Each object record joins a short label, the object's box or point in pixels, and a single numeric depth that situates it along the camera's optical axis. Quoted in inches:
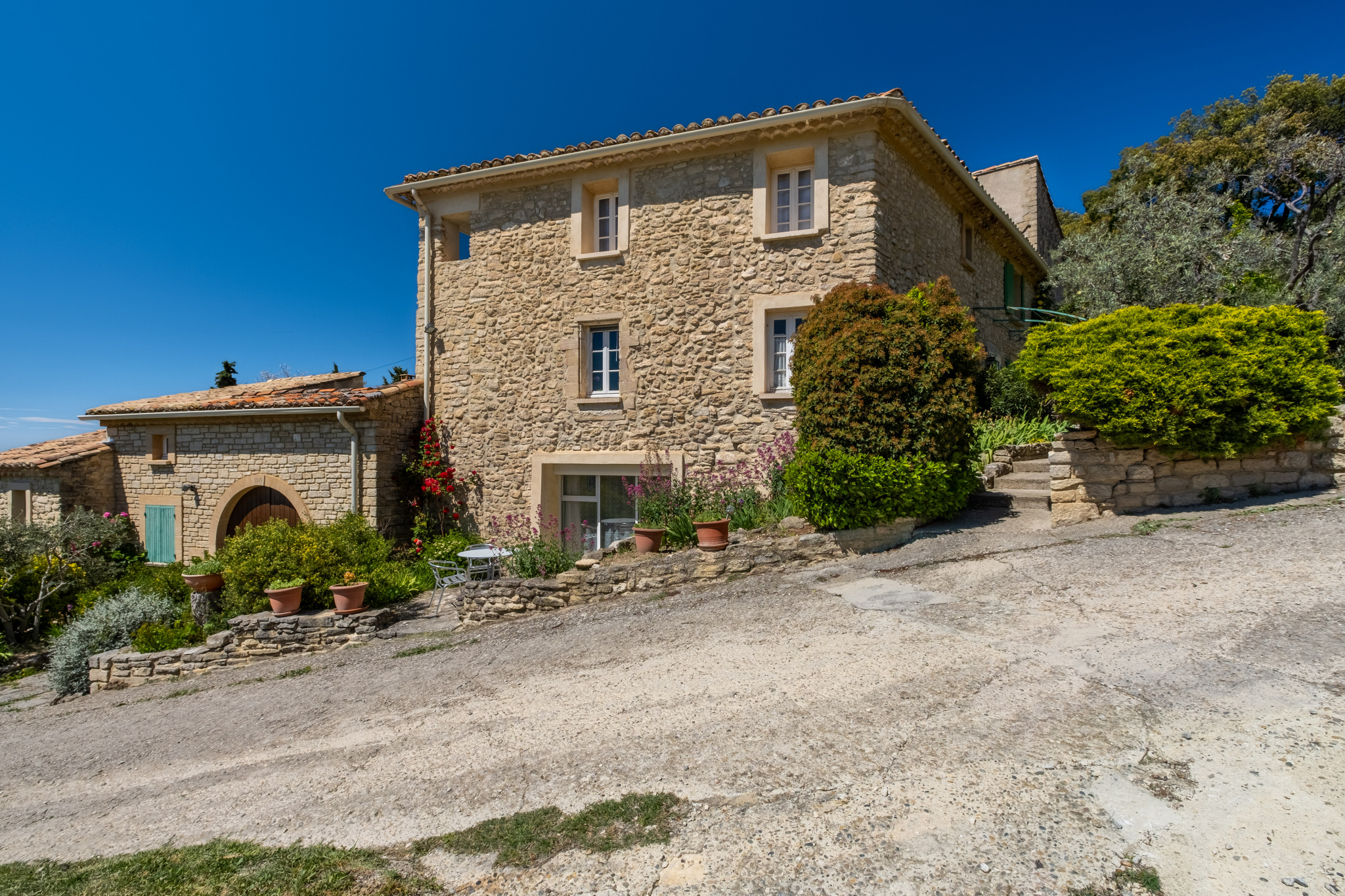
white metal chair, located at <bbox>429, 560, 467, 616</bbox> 373.4
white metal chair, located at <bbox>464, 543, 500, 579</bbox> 381.7
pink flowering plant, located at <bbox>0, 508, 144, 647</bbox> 454.6
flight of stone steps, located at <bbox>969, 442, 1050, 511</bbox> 350.0
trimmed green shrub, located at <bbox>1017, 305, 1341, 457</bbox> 268.7
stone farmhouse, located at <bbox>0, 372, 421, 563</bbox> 469.7
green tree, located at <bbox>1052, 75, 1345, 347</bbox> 444.8
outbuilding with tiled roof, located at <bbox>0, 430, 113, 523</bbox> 523.8
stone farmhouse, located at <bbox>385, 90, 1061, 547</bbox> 392.5
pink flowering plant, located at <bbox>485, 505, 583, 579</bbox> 334.3
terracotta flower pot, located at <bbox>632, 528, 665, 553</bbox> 320.2
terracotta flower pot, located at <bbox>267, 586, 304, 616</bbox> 343.6
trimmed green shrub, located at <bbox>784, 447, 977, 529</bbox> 283.0
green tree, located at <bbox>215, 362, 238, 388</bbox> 943.0
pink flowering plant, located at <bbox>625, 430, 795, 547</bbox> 334.6
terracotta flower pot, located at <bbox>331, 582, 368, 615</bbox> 340.5
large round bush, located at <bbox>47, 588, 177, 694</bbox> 355.6
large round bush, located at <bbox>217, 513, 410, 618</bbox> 362.0
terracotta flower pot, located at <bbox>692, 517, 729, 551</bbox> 299.4
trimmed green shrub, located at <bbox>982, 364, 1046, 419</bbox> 449.1
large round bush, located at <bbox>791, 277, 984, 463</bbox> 288.0
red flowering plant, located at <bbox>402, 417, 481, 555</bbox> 485.1
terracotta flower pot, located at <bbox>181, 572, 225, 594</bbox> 415.2
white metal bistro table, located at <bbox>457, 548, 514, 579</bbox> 376.5
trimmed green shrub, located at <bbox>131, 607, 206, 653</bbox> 356.2
